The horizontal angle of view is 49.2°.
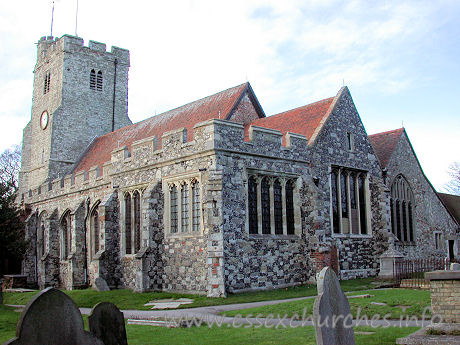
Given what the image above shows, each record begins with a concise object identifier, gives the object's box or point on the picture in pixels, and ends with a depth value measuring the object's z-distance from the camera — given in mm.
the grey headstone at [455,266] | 13697
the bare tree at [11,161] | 48191
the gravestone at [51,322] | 4668
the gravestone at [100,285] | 20891
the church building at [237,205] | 17422
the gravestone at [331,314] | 6039
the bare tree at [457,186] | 42775
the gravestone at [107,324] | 5984
